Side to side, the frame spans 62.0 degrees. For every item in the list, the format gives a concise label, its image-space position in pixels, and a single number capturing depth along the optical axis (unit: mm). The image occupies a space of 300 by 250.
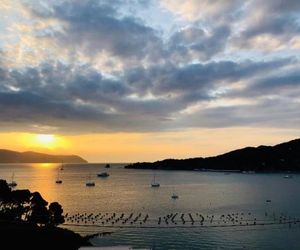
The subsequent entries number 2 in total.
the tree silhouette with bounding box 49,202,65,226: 61872
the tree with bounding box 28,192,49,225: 61448
